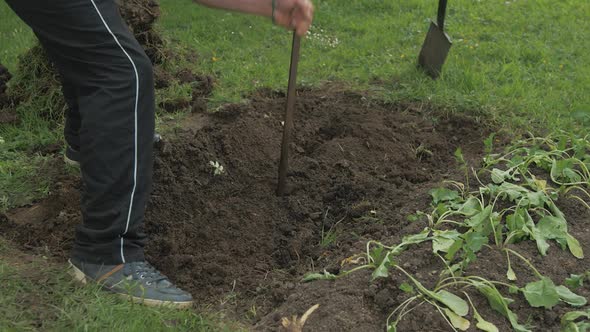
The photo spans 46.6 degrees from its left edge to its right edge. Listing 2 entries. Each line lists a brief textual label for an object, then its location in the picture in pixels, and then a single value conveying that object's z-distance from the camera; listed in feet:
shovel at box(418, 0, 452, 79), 16.38
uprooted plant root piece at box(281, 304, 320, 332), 8.13
